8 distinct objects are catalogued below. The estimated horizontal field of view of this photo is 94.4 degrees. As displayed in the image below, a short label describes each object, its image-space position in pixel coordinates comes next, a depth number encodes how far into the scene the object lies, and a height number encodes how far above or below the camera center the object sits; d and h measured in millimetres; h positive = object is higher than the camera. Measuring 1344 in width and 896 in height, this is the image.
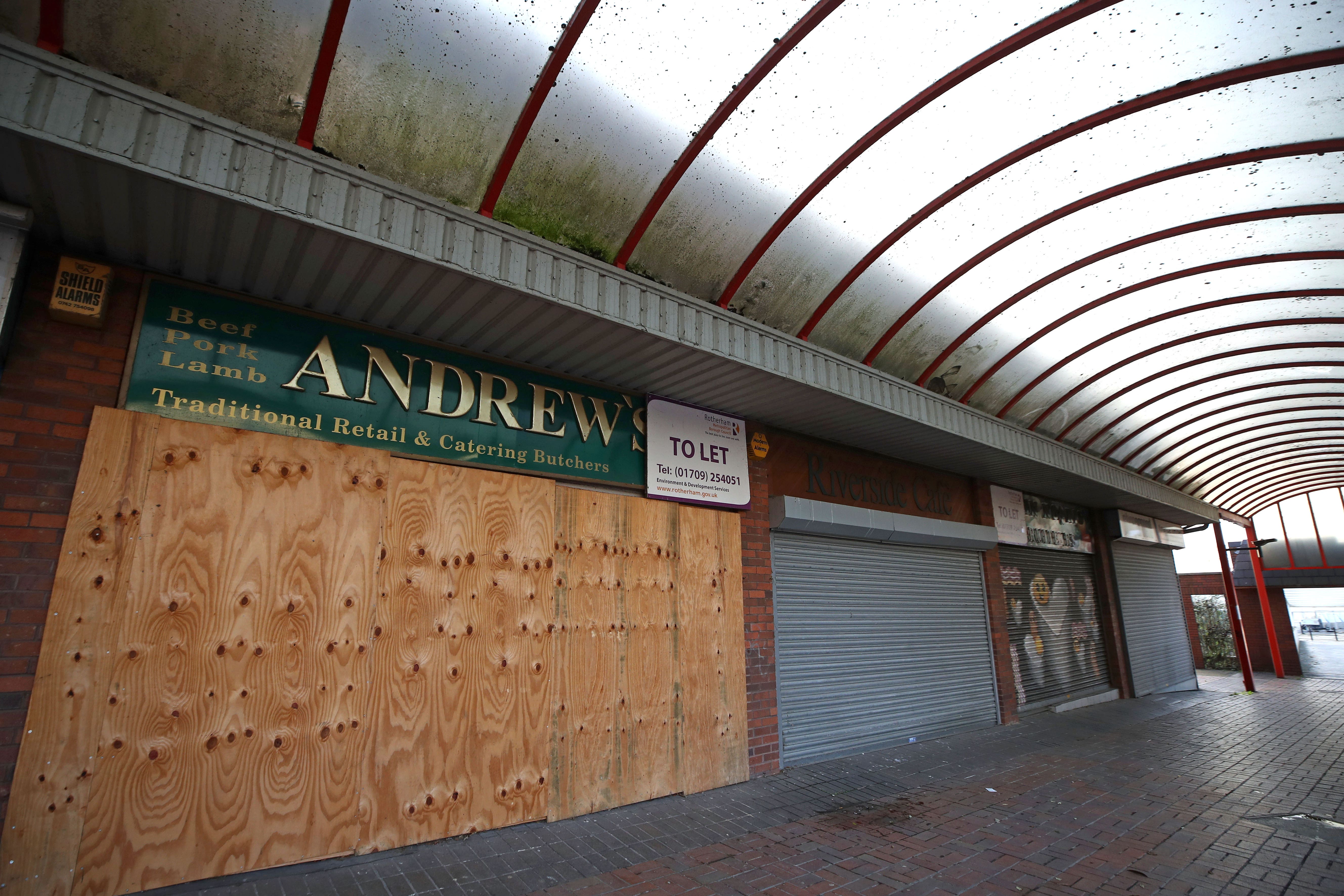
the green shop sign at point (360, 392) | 4074 +1579
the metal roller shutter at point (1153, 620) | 14023 -476
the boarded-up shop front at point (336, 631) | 3545 -184
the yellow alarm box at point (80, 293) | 3723 +1835
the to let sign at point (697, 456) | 6316 +1508
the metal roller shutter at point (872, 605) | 7258 -45
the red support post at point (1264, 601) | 18062 -56
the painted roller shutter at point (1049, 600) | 10820 +3
